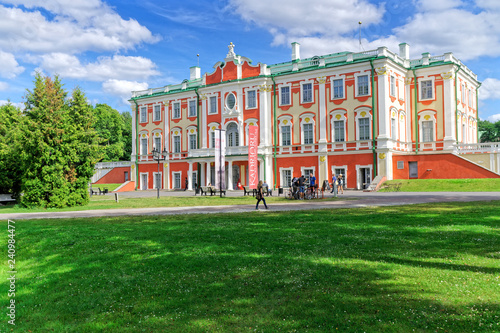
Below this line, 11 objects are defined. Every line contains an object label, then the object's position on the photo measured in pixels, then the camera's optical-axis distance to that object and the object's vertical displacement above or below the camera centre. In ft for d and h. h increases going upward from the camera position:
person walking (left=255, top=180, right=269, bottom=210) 61.82 -2.44
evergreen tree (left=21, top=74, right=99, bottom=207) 77.97 +5.05
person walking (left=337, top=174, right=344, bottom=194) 108.65 -2.65
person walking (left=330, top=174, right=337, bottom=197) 89.07 -2.67
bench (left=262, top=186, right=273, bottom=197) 100.55 -3.66
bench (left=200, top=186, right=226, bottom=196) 112.27 -3.47
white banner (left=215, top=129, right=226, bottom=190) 103.71 +5.47
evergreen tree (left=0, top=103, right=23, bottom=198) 84.07 +5.20
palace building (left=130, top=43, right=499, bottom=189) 124.67 +19.45
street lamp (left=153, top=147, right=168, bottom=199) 116.02 +6.68
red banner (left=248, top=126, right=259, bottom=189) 105.19 +5.01
